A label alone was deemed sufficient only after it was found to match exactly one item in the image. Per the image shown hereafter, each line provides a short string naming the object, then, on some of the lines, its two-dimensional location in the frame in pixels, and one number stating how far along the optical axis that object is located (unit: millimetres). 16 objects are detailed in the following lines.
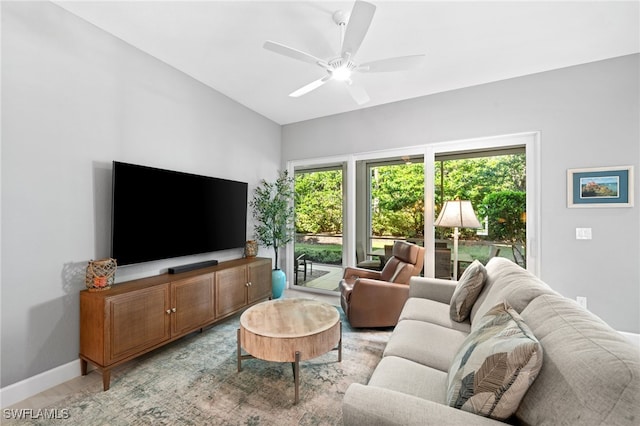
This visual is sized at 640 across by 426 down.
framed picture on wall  2643
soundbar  2740
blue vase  3995
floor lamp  3082
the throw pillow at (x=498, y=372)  877
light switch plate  2783
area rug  1684
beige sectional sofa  710
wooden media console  1988
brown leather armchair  2836
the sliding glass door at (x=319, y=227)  4320
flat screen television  2322
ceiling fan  1712
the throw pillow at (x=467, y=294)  2006
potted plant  4008
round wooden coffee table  1828
